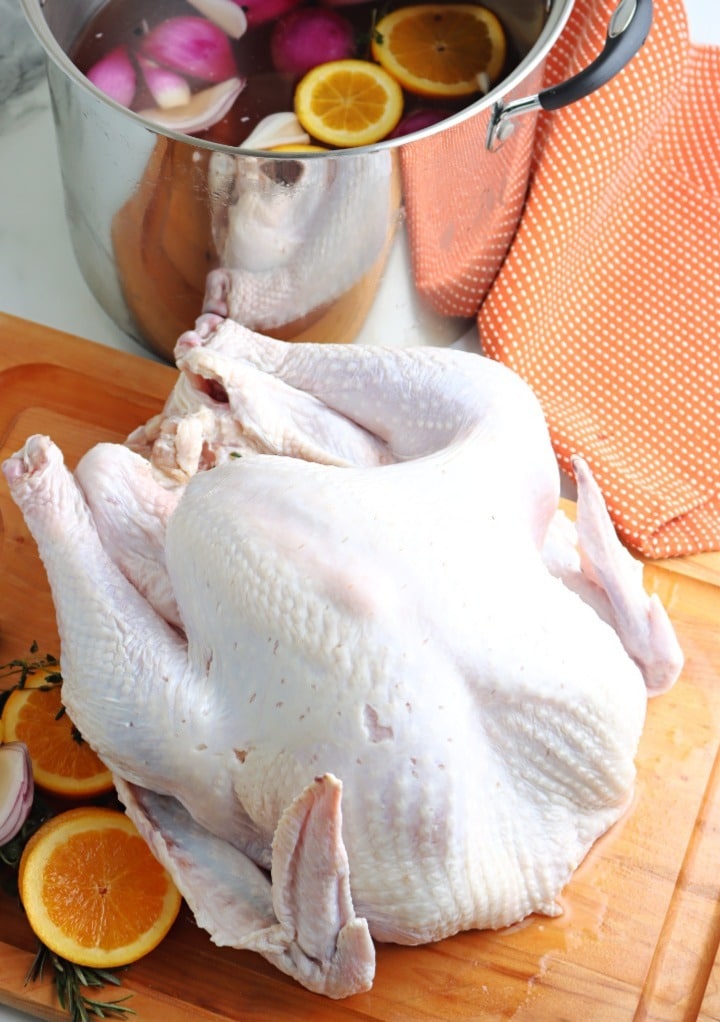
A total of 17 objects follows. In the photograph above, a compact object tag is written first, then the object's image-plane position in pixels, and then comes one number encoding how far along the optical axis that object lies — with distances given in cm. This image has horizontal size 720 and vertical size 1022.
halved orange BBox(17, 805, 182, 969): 123
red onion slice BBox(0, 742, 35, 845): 126
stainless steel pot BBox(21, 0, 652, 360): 132
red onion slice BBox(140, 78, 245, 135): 152
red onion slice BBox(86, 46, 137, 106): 152
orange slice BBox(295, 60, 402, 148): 150
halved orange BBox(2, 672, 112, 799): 135
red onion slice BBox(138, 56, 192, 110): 154
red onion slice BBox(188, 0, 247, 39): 162
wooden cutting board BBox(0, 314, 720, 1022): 126
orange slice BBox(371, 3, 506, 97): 155
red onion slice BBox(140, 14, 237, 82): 156
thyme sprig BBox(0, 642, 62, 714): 139
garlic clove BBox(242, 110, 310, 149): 149
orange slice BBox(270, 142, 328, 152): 148
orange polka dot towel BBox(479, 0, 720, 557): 166
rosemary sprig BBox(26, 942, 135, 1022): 122
